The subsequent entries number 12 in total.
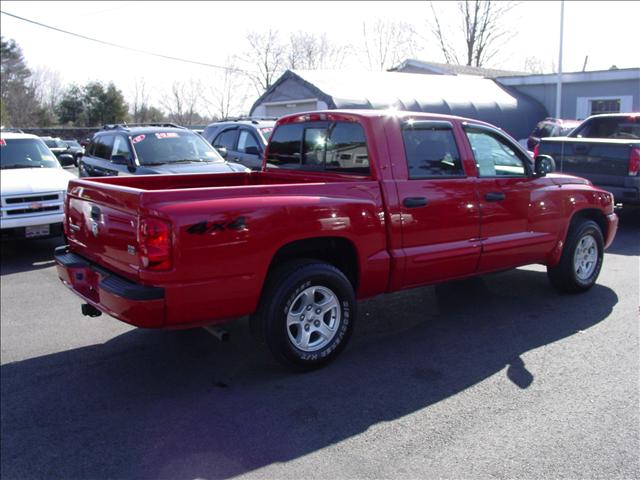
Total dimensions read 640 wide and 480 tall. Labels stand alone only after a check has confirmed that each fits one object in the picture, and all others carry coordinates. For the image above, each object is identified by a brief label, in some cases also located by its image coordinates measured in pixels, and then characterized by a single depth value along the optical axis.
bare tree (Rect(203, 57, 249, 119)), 52.44
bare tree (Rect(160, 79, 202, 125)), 51.81
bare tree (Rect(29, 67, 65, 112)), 50.99
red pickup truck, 3.89
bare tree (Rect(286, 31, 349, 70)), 54.06
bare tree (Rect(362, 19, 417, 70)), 53.92
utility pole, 21.10
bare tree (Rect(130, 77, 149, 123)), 49.97
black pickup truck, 9.28
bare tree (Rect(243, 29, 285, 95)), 54.12
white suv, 8.66
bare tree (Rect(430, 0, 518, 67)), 48.44
